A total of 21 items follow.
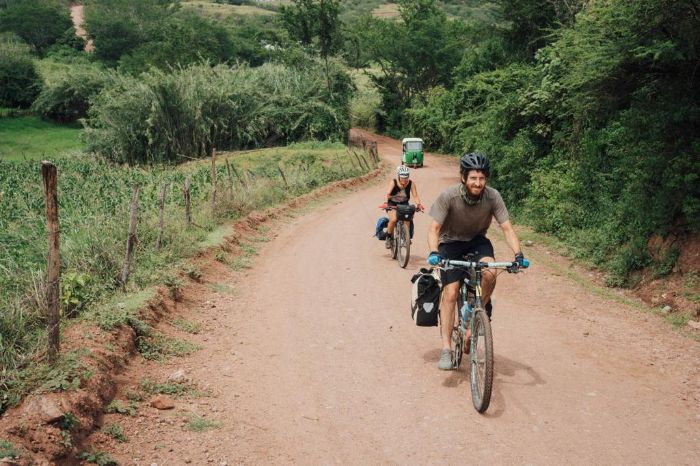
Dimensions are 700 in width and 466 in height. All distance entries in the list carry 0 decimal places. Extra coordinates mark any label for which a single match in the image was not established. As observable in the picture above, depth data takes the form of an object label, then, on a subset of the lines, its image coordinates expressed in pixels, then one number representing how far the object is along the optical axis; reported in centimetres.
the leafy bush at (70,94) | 5084
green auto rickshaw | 3438
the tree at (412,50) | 4872
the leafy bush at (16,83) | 5706
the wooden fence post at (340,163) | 2740
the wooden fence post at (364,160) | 3110
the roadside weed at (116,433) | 490
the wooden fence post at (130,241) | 805
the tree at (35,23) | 8581
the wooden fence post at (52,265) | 510
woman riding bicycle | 1139
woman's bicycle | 1116
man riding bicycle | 560
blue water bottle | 567
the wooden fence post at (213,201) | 1416
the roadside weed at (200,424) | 520
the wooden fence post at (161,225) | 1002
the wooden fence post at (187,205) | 1230
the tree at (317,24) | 4459
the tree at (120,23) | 8181
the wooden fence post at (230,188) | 1565
